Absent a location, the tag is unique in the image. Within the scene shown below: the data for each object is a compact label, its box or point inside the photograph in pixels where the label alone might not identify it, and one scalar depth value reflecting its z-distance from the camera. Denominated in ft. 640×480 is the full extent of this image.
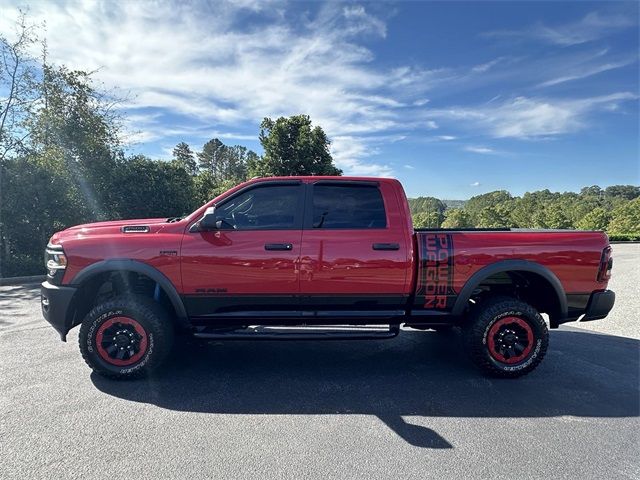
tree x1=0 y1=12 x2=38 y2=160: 34.58
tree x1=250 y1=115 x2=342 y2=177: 81.51
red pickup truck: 11.39
